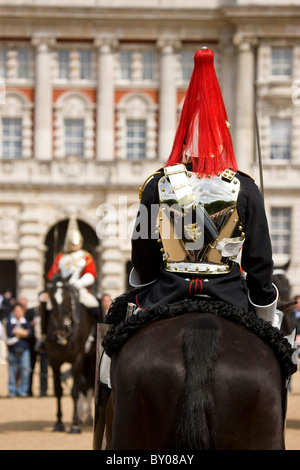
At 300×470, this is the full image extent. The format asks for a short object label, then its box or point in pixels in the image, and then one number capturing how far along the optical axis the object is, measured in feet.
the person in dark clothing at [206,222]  29.47
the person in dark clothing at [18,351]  116.08
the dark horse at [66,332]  81.60
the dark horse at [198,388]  25.20
